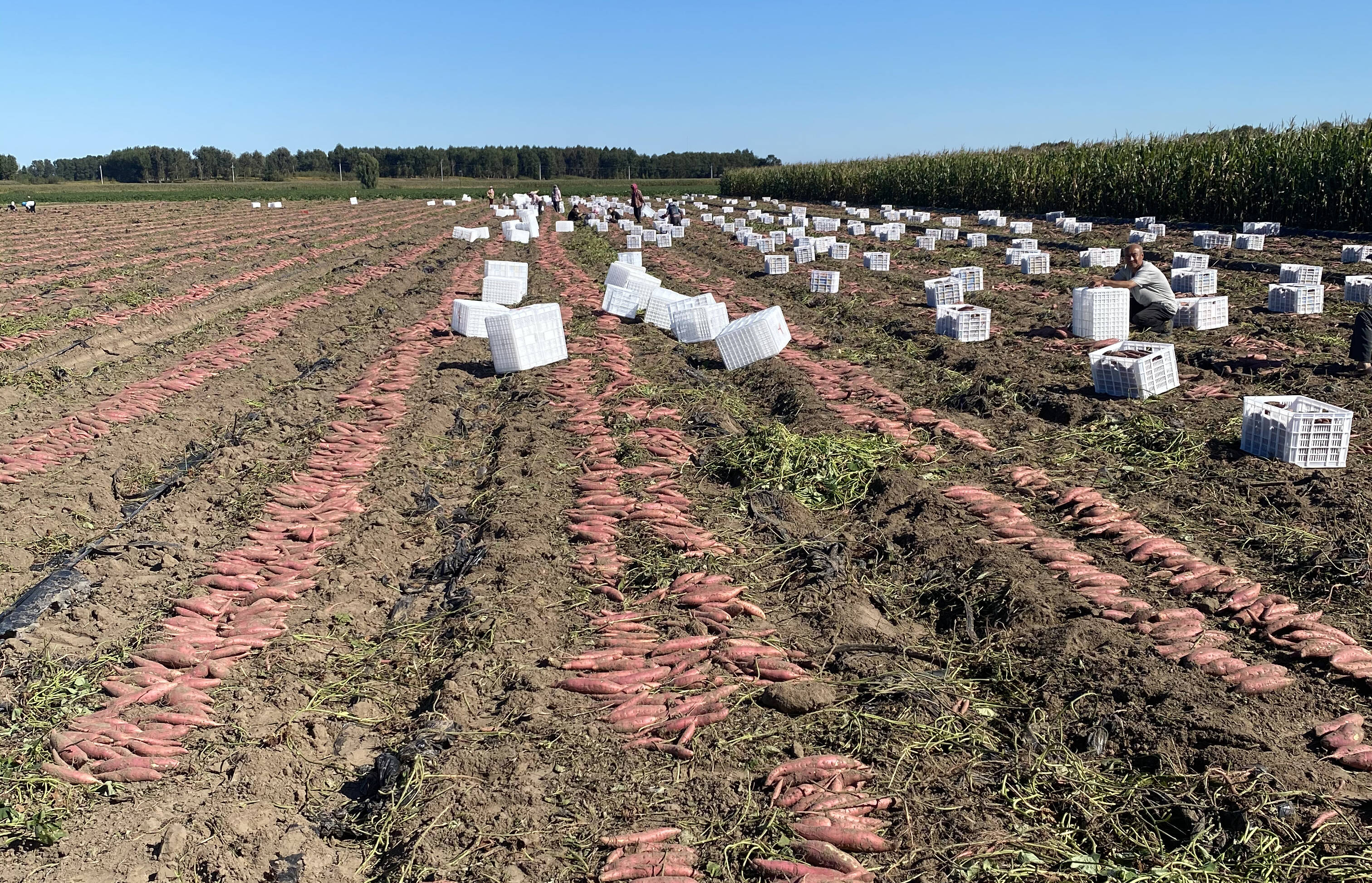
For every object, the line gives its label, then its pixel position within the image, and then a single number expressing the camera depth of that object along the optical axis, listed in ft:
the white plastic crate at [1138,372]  28.25
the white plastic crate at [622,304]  46.80
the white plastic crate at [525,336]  35.94
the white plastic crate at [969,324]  37.88
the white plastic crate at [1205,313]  37.86
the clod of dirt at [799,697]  13.87
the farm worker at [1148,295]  37.68
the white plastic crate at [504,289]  50.88
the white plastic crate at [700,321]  40.68
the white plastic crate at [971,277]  49.39
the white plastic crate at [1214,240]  64.28
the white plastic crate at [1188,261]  48.96
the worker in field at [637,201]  106.83
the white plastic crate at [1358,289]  40.70
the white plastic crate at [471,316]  43.50
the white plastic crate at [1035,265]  55.62
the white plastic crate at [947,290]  44.78
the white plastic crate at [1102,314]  36.29
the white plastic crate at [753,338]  35.50
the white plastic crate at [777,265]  64.08
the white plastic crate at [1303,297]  39.01
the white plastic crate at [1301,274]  44.55
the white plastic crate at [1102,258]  55.77
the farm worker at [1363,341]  29.91
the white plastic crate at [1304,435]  21.70
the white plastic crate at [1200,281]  43.70
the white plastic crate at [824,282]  52.47
